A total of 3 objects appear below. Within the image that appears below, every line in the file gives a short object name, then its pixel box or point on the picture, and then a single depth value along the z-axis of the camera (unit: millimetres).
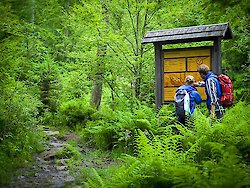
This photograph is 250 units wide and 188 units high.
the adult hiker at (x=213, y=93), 6883
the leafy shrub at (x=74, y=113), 12680
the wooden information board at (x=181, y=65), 8320
